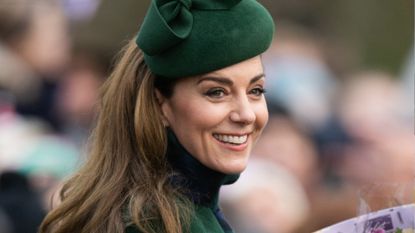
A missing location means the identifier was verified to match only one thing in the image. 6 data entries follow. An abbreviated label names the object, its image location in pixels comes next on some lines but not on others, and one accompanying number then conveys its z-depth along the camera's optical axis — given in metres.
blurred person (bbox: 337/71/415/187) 17.14
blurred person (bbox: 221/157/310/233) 14.48
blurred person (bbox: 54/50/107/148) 17.17
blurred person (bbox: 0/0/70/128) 16.50
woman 8.80
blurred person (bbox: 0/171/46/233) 14.06
